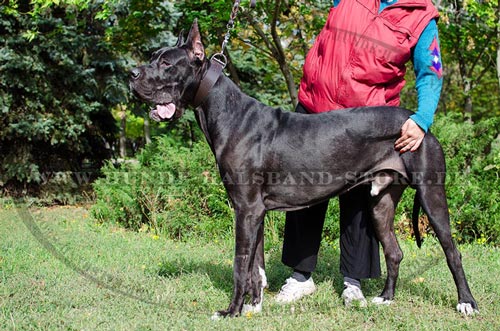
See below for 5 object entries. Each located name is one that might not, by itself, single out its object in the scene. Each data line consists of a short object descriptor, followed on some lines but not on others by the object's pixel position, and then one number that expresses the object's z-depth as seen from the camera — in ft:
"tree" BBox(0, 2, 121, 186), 31.32
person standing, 12.01
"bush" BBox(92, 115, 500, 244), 21.70
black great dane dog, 11.64
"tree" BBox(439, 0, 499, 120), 30.19
